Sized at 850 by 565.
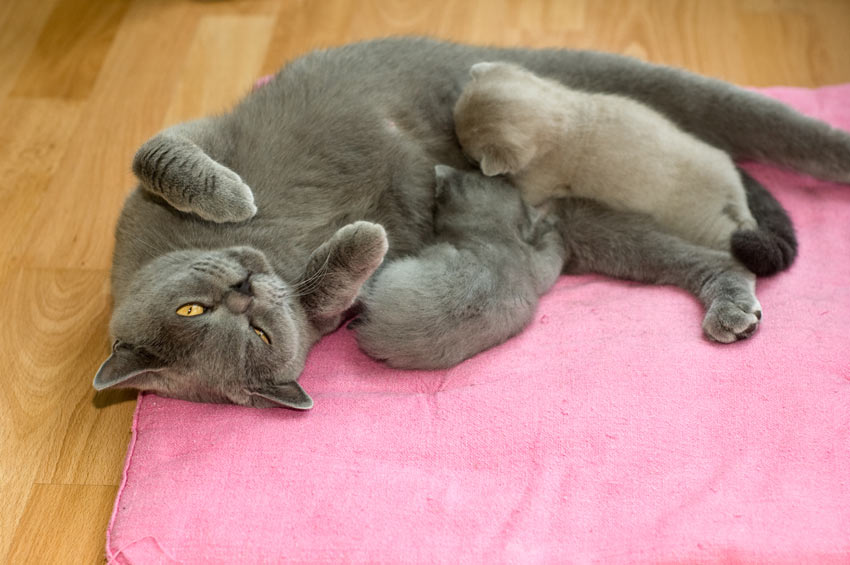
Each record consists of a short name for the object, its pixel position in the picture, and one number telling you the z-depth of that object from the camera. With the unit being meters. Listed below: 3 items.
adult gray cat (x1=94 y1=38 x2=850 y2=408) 1.13
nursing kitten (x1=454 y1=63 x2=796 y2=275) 1.22
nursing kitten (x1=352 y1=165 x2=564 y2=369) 1.17
